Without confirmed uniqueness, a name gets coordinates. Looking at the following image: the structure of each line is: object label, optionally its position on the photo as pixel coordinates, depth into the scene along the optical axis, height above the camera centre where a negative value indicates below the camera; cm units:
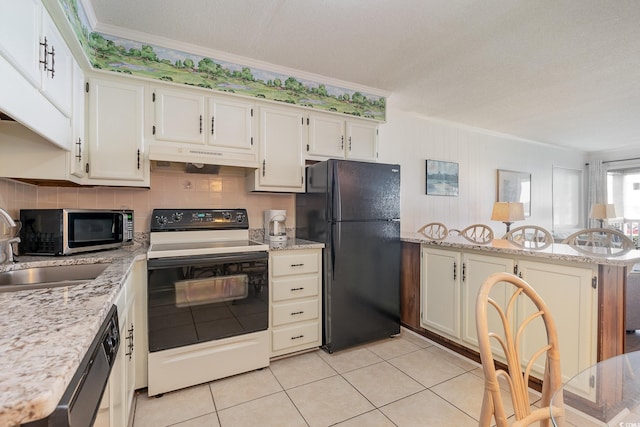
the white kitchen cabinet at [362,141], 302 +73
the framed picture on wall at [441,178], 407 +47
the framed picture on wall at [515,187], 483 +42
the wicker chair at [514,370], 78 -46
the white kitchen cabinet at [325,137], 283 +72
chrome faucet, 151 -20
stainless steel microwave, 171 -12
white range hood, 209 +41
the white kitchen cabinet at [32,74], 109 +59
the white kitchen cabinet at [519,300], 169 -59
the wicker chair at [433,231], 354 -24
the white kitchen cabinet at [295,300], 233 -71
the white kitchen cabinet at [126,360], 104 -67
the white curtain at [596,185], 582 +54
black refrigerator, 244 -28
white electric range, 190 -66
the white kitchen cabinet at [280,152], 262 +53
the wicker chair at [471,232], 362 -28
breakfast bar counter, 163 -47
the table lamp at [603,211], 462 +3
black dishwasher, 52 -38
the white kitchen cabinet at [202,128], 225 +66
